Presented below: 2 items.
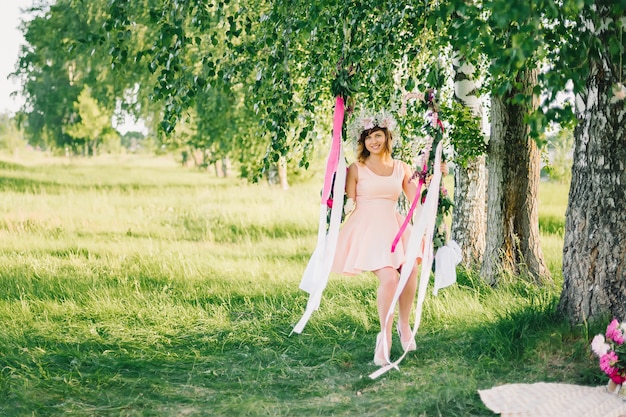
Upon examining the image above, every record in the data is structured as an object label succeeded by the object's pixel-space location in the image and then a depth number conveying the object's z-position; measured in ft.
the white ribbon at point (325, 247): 16.88
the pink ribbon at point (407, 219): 17.21
